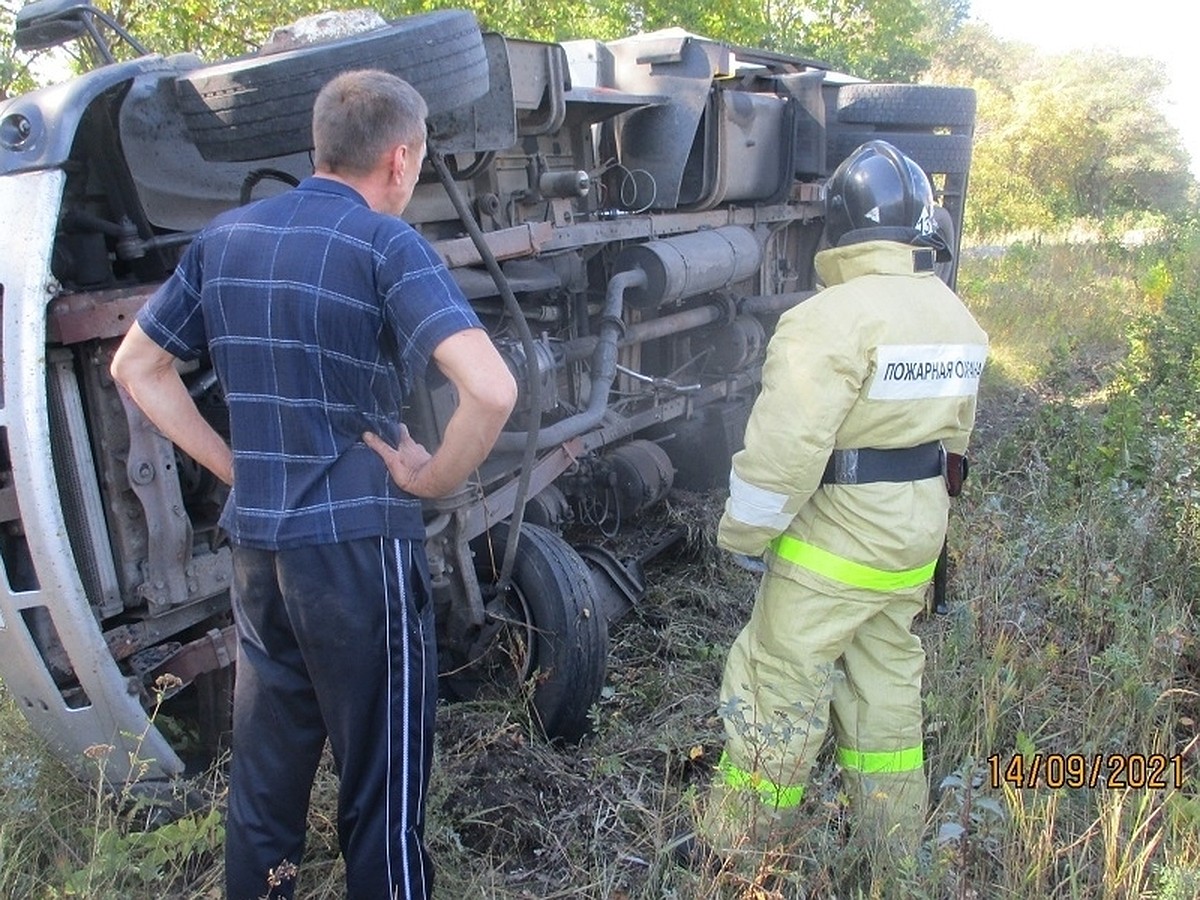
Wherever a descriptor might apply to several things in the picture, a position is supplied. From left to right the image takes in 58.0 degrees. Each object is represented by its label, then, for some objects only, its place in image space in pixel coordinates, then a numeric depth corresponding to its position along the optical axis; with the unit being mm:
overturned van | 2551
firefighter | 2594
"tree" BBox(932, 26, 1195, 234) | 24312
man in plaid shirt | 2100
